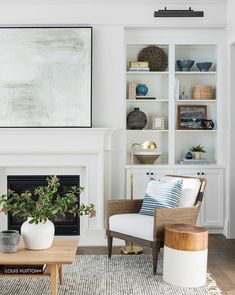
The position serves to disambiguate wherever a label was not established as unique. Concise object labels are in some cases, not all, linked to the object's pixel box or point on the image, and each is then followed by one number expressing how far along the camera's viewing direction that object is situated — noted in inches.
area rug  148.5
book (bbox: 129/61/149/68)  231.3
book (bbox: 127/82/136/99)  232.1
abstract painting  216.2
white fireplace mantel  211.6
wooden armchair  166.1
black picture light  216.4
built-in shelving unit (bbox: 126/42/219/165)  239.5
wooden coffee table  129.4
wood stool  152.1
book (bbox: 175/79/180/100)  232.4
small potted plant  233.3
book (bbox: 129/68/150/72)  231.1
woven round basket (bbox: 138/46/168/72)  235.0
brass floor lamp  194.8
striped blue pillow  180.5
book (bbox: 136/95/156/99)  233.6
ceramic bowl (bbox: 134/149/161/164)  229.8
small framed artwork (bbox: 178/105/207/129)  237.9
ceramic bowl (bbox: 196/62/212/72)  232.8
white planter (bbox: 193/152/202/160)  233.3
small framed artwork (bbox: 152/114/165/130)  233.9
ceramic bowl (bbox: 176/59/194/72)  233.3
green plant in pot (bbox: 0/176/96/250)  139.8
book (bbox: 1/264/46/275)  133.3
